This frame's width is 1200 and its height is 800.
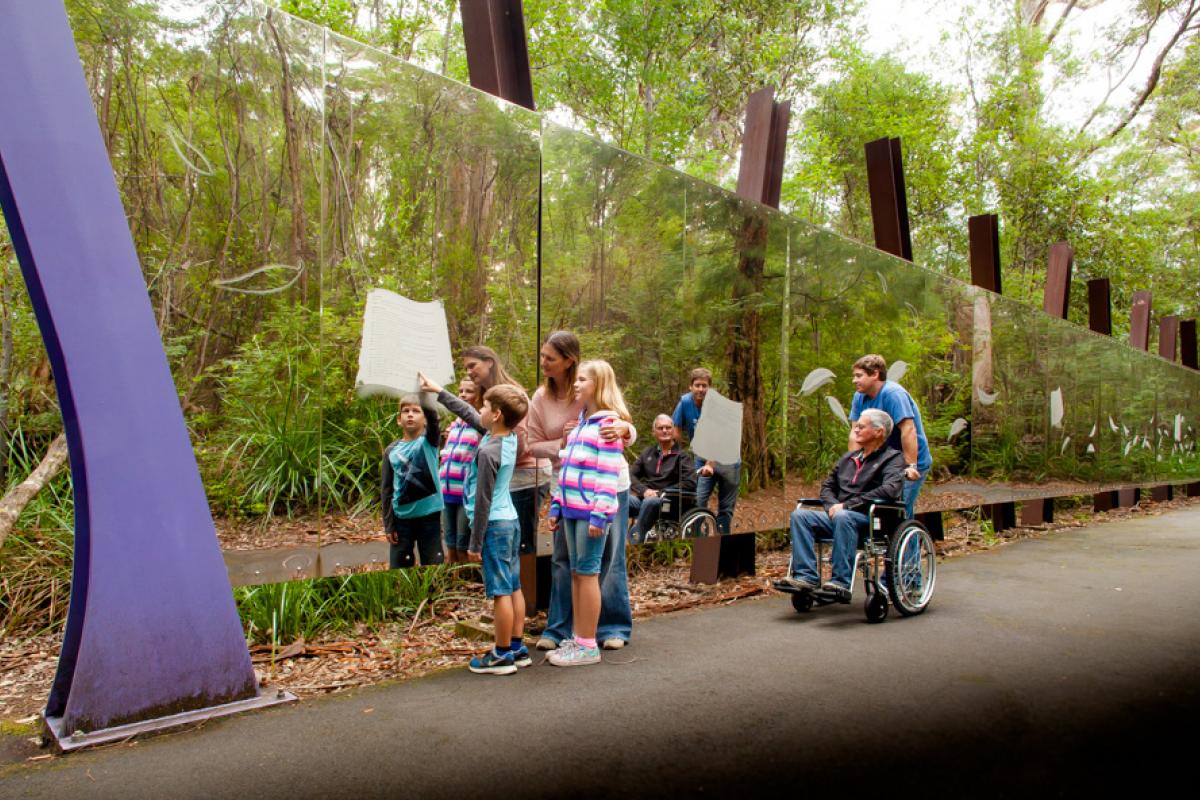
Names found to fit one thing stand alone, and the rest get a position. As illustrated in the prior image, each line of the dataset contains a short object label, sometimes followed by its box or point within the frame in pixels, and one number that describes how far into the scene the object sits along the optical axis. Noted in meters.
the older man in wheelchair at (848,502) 5.89
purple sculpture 3.33
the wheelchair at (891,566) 5.81
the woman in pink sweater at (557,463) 4.84
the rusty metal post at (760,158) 7.42
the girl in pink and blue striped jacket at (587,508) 4.58
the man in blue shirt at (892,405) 6.86
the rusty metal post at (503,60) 5.36
